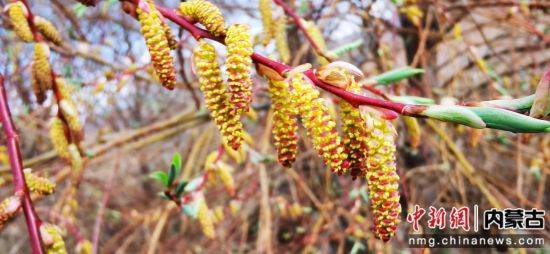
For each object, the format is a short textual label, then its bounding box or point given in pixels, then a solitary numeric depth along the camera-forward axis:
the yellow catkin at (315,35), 0.24
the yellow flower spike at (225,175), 0.32
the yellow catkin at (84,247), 0.32
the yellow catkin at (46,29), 0.22
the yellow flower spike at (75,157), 0.23
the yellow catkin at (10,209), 0.17
